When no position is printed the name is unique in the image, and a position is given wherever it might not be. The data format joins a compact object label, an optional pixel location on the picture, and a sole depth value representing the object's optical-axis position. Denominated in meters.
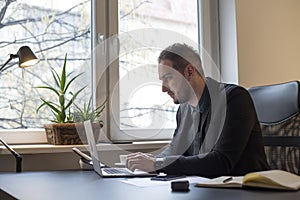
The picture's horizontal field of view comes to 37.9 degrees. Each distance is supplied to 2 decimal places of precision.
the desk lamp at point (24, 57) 2.07
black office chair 1.92
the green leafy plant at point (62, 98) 2.34
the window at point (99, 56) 2.41
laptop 1.68
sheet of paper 1.41
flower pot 2.27
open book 1.21
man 1.67
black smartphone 1.53
